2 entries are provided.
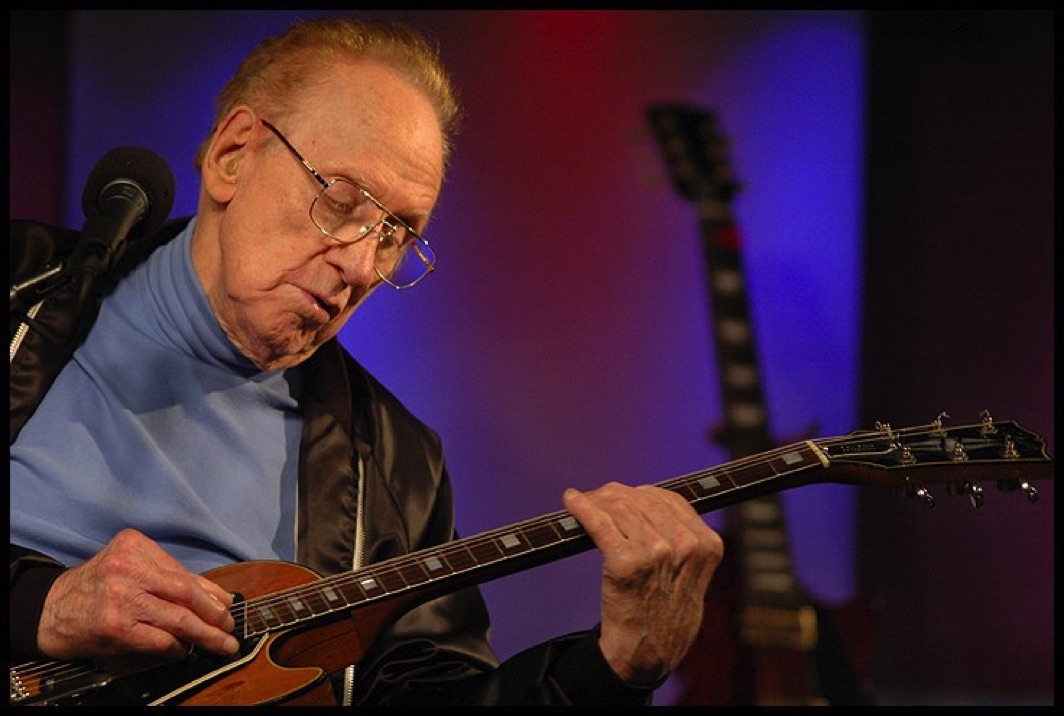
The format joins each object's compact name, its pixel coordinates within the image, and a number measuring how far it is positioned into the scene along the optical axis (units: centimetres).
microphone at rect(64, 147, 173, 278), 282
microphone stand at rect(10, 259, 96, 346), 277
